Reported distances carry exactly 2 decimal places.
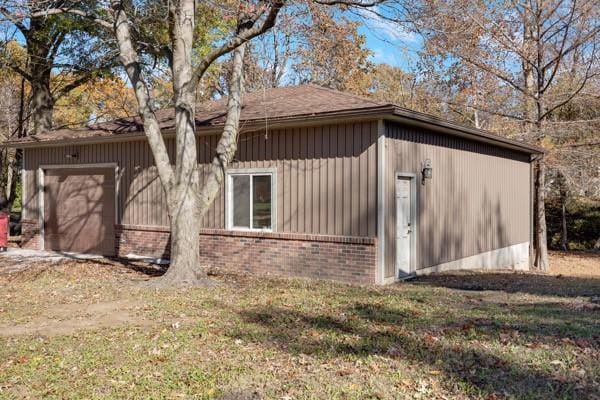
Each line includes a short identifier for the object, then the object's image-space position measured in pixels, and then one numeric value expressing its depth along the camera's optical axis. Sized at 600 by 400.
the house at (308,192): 9.94
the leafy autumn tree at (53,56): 17.36
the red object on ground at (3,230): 14.72
